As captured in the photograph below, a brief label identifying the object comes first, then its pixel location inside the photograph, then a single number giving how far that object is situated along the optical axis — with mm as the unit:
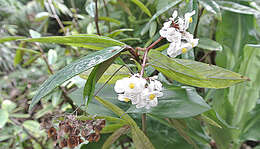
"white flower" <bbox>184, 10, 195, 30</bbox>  360
